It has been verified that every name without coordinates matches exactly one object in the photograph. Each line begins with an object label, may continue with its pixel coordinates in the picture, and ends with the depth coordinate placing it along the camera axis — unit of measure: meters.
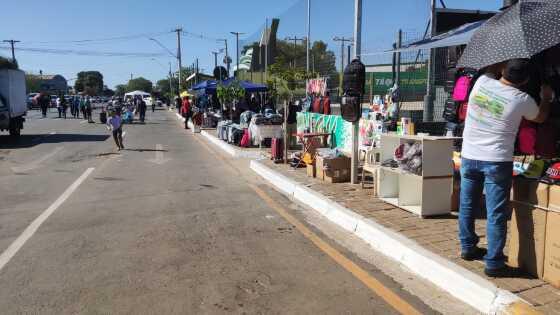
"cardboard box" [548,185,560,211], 4.02
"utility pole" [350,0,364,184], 8.88
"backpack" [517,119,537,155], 4.39
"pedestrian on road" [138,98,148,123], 35.84
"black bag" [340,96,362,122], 8.62
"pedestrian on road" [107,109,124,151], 16.77
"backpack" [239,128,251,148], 16.84
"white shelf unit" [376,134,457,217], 6.39
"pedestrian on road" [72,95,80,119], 41.28
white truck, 19.84
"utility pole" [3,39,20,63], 86.00
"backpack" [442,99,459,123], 8.40
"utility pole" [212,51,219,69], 71.00
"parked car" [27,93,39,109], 60.34
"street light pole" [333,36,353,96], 20.30
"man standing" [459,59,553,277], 4.14
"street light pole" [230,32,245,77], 54.70
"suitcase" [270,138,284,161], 12.73
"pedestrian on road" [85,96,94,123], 34.32
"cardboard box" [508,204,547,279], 4.23
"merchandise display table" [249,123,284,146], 16.14
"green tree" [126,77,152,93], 176.00
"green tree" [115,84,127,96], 183.50
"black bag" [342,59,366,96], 8.56
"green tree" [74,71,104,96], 162.18
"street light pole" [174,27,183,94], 66.51
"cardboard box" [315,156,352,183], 9.38
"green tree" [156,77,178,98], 164.19
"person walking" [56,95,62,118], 38.97
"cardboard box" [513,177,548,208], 4.13
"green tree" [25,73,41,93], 126.16
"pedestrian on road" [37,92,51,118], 40.53
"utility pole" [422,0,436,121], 13.98
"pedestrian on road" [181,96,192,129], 30.15
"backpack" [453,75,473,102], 6.79
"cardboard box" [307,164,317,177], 10.09
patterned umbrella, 4.21
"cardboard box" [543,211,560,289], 4.07
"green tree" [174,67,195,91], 115.47
